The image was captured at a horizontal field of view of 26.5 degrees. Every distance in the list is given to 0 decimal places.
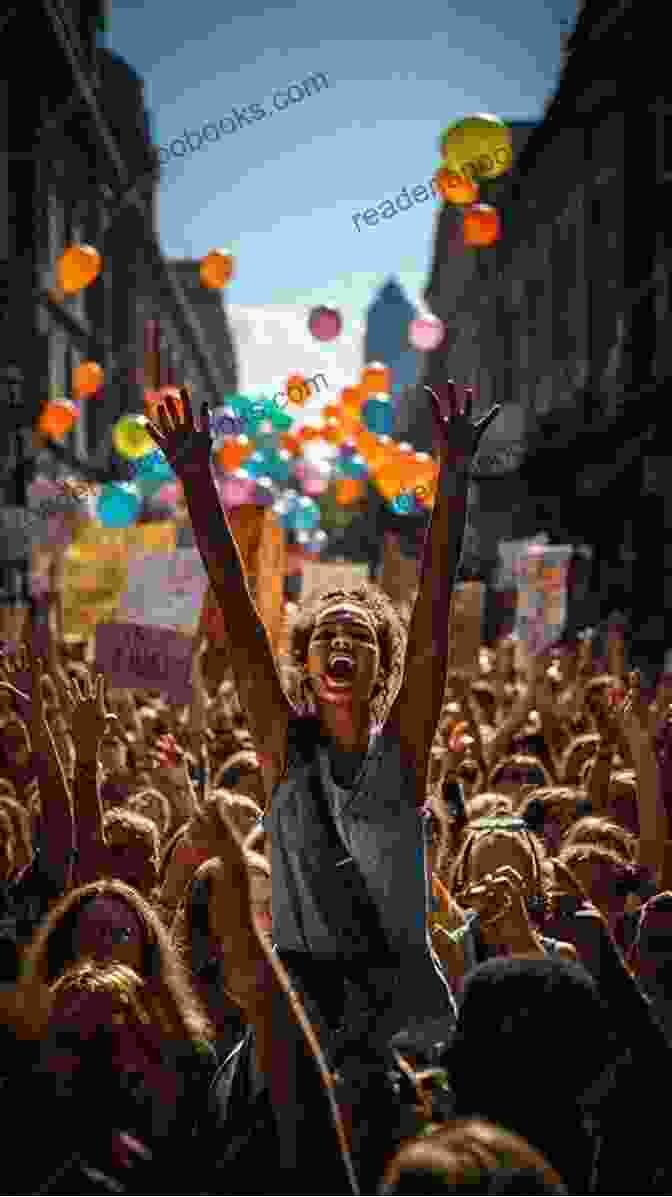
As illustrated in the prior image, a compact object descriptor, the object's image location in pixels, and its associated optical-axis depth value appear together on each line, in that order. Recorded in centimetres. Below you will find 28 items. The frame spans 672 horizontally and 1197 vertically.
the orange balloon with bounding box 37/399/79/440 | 1889
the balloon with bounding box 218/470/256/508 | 1497
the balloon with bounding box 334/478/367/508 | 1932
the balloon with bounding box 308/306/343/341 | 1400
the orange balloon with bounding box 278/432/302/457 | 1706
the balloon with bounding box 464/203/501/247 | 1223
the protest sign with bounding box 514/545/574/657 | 1050
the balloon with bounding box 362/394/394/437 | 1466
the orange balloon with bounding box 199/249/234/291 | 1254
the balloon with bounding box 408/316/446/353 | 1439
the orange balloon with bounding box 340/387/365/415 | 1555
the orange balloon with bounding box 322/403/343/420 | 1591
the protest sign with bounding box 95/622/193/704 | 710
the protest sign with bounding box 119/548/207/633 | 783
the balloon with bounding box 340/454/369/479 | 1778
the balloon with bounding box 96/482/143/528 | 1385
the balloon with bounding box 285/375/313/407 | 932
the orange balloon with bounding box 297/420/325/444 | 1662
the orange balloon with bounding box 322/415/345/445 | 1612
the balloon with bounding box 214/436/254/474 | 1593
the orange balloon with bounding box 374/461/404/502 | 1458
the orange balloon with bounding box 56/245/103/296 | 1366
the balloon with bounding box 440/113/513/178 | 1003
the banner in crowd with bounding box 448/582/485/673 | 1007
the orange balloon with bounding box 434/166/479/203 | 1008
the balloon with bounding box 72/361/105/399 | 1581
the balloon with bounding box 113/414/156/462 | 1422
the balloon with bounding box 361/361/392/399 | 1544
